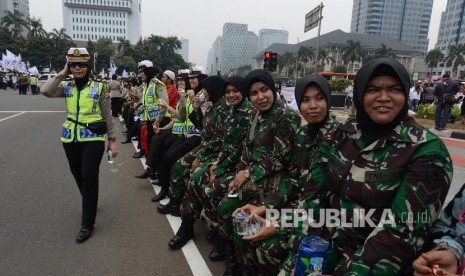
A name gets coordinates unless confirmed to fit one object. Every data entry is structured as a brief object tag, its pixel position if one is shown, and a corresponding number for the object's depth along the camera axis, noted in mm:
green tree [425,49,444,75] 68188
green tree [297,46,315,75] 82931
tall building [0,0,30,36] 80638
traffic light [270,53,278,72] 13242
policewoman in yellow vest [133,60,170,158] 5496
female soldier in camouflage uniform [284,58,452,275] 1463
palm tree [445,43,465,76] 65062
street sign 13119
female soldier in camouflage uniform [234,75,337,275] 2295
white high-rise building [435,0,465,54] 84562
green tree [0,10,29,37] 54781
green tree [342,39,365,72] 76375
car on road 27175
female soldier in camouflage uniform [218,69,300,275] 2666
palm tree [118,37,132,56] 65812
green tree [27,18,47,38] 55406
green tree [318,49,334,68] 77750
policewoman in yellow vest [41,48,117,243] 3443
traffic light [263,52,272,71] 13175
